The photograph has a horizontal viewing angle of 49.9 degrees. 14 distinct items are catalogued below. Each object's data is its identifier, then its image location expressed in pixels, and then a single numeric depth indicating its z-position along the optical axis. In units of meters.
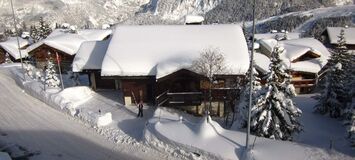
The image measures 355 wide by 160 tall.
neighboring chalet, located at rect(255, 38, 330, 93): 39.99
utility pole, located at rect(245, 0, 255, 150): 17.62
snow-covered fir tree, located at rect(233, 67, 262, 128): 24.56
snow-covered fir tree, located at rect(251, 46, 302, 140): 23.08
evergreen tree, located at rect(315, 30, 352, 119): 28.83
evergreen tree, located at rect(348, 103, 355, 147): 20.97
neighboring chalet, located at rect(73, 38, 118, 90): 34.03
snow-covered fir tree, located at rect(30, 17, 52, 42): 62.34
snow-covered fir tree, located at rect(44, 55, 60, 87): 34.84
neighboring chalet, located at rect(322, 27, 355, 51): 59.16
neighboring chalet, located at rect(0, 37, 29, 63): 54.22
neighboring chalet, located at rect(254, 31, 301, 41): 63.17
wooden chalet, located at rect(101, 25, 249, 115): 29.03
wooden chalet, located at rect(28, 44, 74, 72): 46.28
